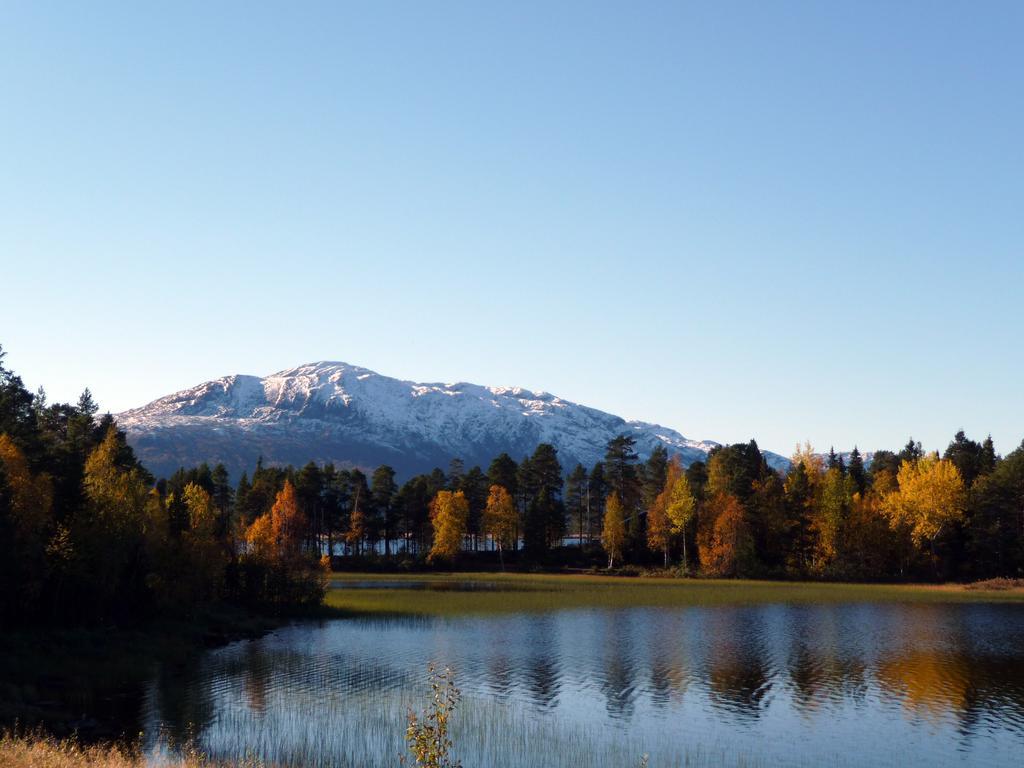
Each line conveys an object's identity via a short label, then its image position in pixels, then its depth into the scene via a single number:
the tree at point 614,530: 142.50
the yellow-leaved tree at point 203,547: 75.25
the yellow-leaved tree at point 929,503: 129.00
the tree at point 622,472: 171.12
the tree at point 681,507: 137.62
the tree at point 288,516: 139.38
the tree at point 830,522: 133.38
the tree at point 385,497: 169.50
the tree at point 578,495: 179.62
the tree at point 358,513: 164.25
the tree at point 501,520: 153.75
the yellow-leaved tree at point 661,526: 141.25
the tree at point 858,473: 166.75
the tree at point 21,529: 53.69
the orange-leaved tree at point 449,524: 149.12
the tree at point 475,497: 167.12
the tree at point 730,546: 131.38
